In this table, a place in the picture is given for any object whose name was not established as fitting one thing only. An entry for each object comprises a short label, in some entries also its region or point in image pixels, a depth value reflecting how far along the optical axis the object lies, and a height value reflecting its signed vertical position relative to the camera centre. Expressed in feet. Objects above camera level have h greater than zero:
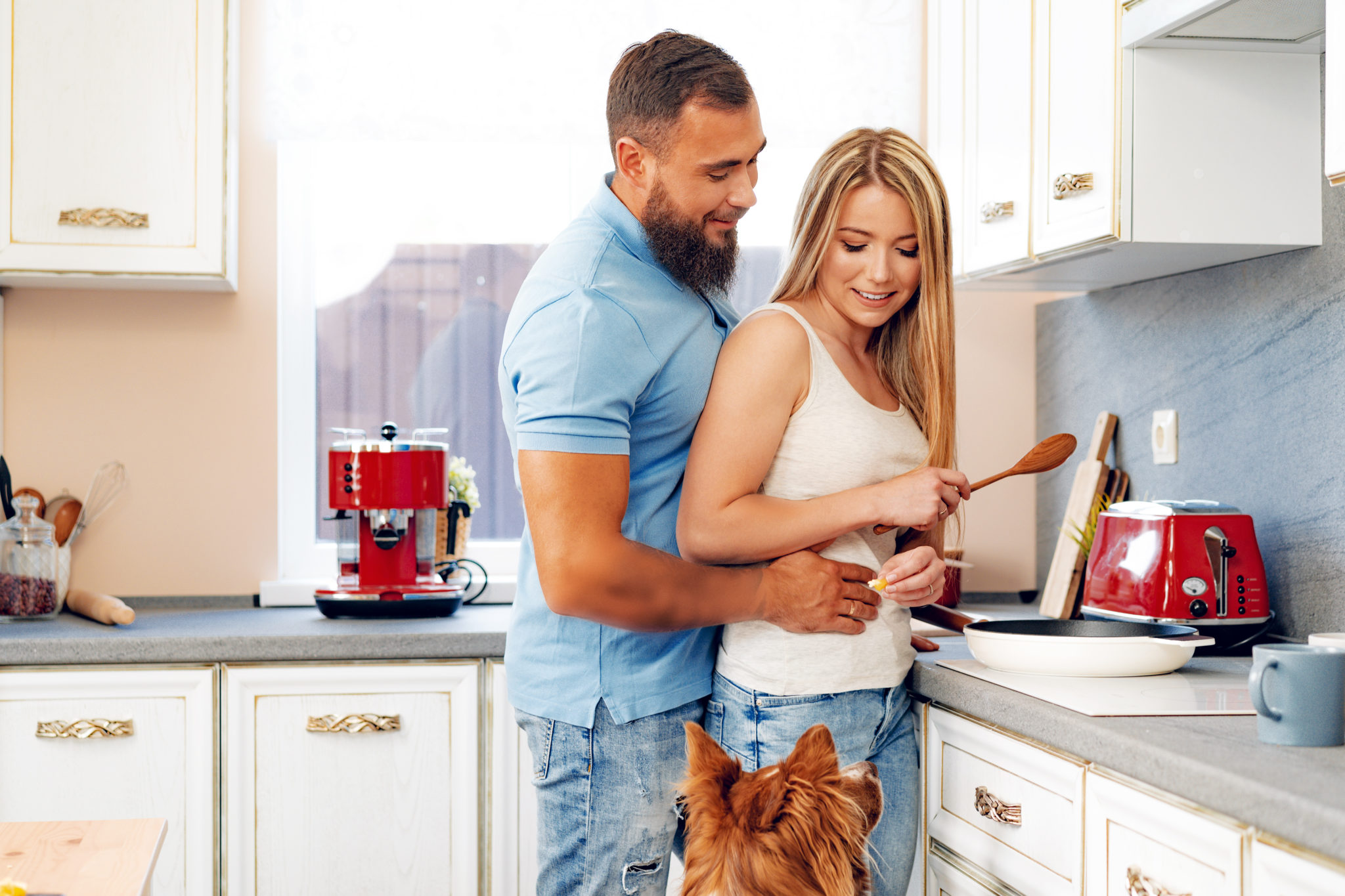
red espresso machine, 7.16 -0.52
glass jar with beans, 7.16 -0.81
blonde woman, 4.32 -0.01
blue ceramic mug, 3.50 -0.78
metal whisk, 7.92 -0.34
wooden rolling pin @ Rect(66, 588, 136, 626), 6.88 -1.05
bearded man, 4.10 -0.22
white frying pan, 4.65 -0.87
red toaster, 5.61 -0.63
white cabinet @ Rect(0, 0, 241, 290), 7.09 +1.99
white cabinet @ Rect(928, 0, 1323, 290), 5.52 +1.57
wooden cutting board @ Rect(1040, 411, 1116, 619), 7.45 -0.53
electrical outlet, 6.96 +0.08
